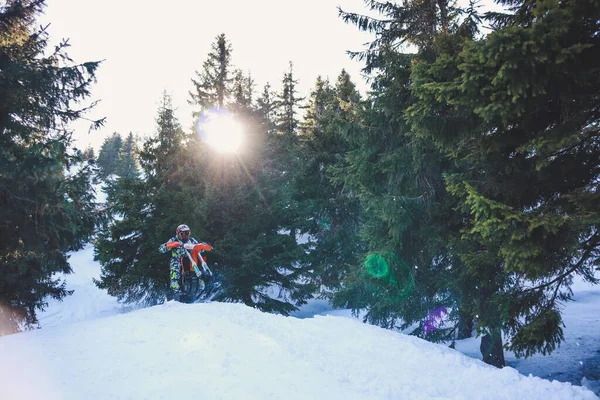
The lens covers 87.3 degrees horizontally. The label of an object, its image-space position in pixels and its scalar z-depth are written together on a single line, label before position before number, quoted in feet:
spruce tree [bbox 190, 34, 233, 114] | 67.67
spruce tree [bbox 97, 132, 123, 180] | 195.20
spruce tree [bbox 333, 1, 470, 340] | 30.94
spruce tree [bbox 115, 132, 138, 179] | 177.80
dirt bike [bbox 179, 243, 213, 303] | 38.04
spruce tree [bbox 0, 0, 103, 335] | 30.01
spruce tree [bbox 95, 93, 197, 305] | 44.29
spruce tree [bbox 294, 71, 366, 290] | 55.62
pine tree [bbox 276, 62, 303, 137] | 102.83
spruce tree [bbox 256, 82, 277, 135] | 61.73
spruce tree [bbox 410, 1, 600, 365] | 13.70
